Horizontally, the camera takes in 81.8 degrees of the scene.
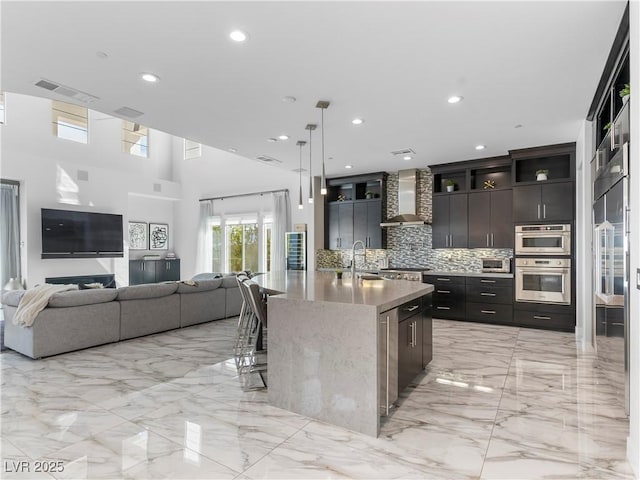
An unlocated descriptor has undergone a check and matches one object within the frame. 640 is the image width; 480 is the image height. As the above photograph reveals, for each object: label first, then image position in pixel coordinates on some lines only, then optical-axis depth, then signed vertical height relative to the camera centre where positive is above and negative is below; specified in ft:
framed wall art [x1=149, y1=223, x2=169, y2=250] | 33.86 +0.59
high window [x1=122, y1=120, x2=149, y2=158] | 31.09 +8.94
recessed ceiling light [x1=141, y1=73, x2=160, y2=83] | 10.77 +4.88
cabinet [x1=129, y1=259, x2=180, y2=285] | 31.42 -2.54
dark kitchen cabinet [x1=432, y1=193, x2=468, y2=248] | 21.65 +1.17
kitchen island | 8.23 -2.67
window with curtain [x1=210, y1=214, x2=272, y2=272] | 30.12 -0.10
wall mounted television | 24.71 +0.60
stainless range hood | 23.07 +2.58
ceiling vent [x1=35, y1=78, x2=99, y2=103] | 11.29 +4.87
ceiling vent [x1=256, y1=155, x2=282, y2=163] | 20.61 +4.76
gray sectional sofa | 13.58 -3.09
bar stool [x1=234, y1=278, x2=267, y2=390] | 11.32 -3.99
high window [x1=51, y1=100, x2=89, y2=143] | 26.45 +8.96
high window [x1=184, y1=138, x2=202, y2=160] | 33.94 +8.56
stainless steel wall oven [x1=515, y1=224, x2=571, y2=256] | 18.20 +0.04
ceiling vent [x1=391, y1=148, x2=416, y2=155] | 19.13 +4.70
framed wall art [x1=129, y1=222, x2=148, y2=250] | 32.01 +0.57
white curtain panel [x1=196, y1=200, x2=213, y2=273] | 33.14 +0.00
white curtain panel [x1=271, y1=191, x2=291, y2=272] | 28.04 +1.26
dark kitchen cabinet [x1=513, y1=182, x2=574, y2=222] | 18.22 +1.92
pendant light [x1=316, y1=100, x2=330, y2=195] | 12.75 +4.79
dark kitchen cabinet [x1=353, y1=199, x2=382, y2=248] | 24.34 +1.28
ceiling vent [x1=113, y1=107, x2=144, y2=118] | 13.35 +4.82
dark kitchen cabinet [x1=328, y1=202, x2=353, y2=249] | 25.36 +1.13
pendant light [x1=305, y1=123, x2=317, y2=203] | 15.04 +4.76
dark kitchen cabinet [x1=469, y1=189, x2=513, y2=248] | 20.33 +1.19
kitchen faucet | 13.45 -1.04
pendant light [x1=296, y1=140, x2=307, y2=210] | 17.57 +4.77
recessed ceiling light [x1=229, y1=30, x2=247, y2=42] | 8.66 +4.91
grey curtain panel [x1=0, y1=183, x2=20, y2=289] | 23.45 +0.59
